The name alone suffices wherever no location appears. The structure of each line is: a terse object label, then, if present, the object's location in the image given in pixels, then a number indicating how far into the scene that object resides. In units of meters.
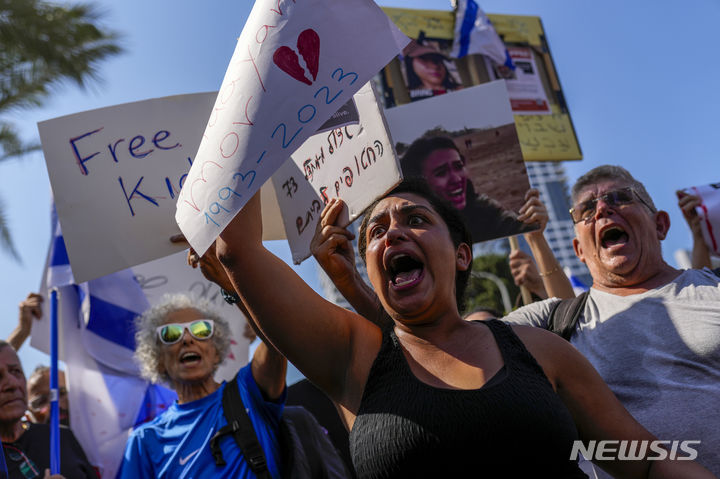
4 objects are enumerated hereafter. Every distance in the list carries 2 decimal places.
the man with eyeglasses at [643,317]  2.24
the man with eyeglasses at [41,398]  4.57
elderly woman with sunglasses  2.75
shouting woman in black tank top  1.48
